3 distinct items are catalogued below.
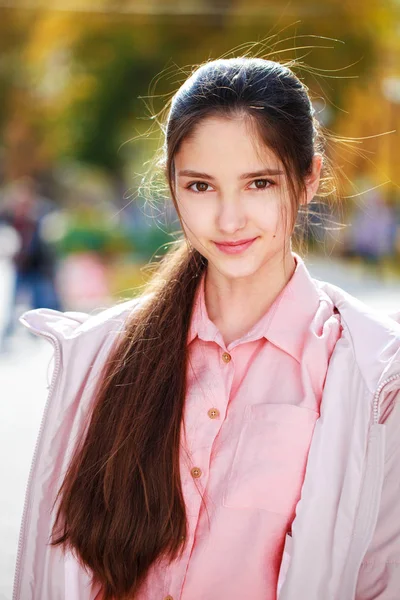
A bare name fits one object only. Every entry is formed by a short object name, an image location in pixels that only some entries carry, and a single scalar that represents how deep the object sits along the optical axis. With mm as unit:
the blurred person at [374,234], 19203
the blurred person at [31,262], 10406
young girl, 2029
